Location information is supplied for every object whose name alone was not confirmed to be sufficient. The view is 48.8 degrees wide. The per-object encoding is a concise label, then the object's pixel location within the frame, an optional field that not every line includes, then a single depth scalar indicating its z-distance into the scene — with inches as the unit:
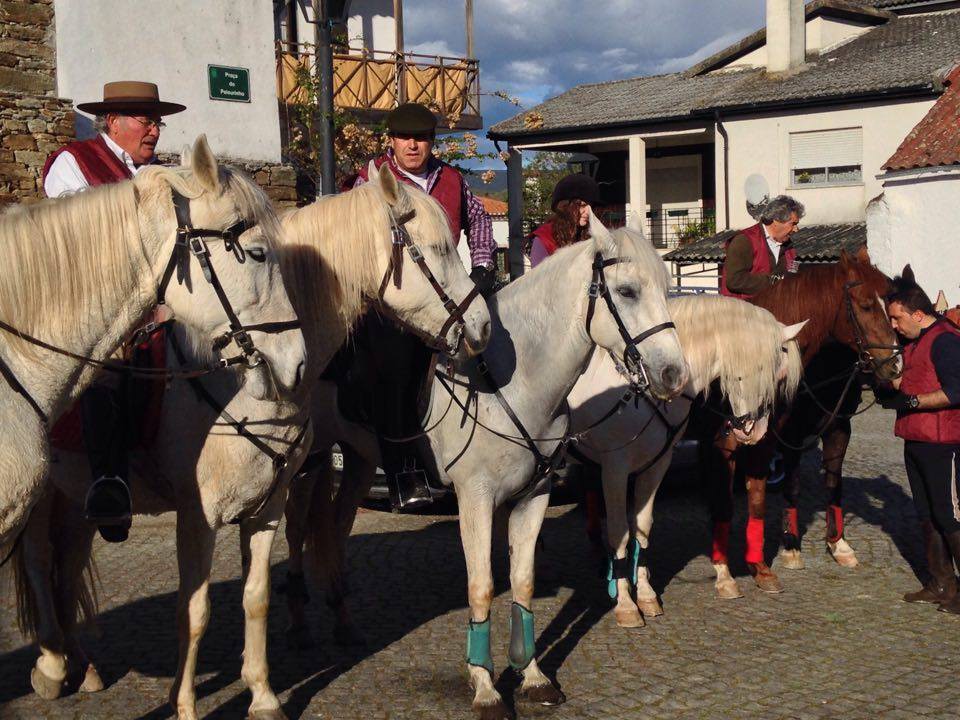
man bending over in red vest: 259.1
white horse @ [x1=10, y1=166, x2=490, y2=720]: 178.5
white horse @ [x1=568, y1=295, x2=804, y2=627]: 252.4
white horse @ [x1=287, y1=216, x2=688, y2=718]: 195.9
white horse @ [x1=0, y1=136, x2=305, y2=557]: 142.7
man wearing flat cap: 207.0
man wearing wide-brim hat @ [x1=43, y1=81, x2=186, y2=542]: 176.1
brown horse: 277.0
